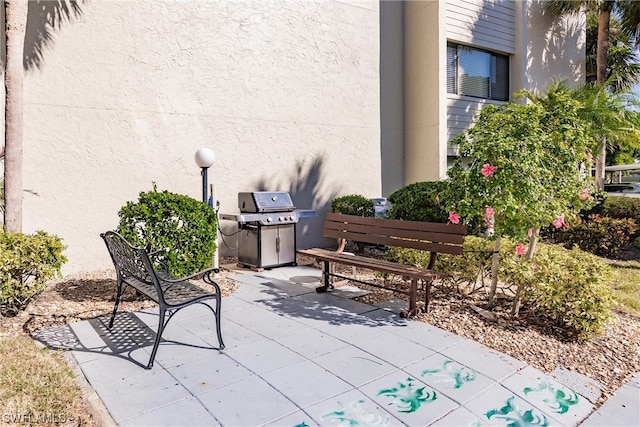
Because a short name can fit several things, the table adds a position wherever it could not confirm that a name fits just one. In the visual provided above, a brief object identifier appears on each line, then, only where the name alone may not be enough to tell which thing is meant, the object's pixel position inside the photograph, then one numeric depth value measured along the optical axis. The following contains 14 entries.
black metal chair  3.44
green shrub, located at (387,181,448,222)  7.82
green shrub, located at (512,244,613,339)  4.14
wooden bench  4.76
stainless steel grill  6.93
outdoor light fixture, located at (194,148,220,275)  6.27
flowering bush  4.27
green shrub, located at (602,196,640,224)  9.59
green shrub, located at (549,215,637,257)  8.98
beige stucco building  6.48
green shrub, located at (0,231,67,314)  4.44
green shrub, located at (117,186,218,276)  5.13
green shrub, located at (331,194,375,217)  8.73
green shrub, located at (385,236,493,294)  5.38
